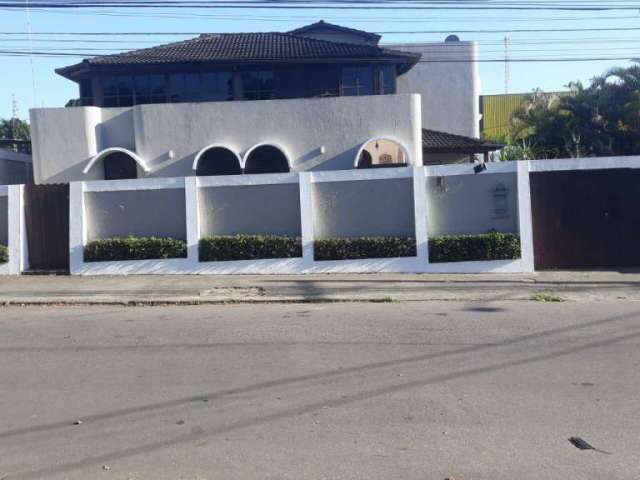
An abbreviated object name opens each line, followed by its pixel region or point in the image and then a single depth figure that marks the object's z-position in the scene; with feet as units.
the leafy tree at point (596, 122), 90.07
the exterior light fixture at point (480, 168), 55.24
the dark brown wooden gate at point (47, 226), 57.47
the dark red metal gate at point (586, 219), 55.16
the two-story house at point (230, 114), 71.87
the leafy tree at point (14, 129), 167.73
